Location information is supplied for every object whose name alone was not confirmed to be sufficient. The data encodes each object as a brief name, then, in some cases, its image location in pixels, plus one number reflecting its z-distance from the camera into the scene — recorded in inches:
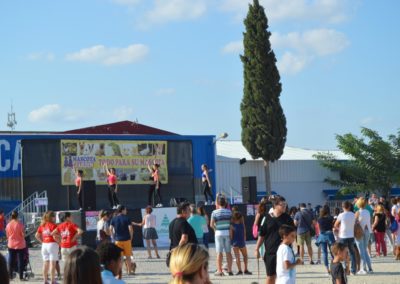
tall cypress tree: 1755.7
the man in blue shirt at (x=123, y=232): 725.9
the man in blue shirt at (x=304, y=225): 816.9
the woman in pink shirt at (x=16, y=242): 714.2
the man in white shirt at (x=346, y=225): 687.7
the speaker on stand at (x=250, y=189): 1310.3
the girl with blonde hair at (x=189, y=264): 191.6
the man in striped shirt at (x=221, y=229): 717.9
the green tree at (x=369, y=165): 1923.0
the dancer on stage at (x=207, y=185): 1217.3
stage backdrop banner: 1355.8
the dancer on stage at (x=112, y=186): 1188.5
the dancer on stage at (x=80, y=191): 1121.4
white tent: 1747.3
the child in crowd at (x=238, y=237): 740.6
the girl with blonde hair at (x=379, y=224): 866.8
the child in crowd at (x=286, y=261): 428.5
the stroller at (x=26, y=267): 732.3
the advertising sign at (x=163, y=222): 1151.6
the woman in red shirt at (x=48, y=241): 671.1
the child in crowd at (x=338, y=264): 458.8
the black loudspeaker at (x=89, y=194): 1114.7
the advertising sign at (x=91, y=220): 1085.8
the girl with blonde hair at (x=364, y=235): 711.7
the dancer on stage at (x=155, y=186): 1233.0
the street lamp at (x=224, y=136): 1504.7
